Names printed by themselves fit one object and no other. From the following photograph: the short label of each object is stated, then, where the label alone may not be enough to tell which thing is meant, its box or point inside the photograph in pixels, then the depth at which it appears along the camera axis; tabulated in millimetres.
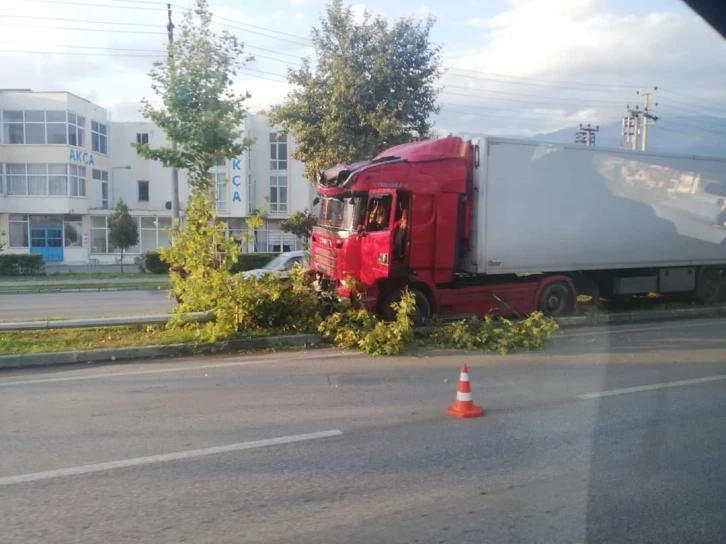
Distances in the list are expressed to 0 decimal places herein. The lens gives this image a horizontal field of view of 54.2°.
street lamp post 49619
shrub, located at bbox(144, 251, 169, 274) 33531
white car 17391
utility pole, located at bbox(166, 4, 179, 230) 24953
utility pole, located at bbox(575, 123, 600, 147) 41756
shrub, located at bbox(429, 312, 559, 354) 10984
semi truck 12430
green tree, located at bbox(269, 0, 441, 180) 20203
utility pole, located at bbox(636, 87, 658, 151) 47825
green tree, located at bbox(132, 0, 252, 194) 13555
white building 43062
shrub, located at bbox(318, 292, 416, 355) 10656
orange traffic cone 7082
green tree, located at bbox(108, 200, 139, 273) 38188
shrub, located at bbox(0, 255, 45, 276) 32844
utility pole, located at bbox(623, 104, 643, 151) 46938
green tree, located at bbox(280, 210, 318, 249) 26650
